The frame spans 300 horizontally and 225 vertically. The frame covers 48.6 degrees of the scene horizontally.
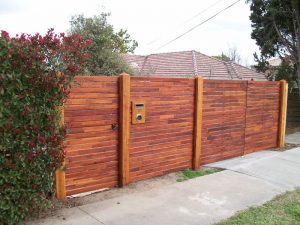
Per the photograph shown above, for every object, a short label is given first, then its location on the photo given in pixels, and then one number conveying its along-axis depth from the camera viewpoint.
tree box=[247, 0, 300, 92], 12.84
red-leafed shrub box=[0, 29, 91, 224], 3.61
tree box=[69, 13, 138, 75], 10.34
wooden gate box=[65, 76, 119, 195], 4.88
